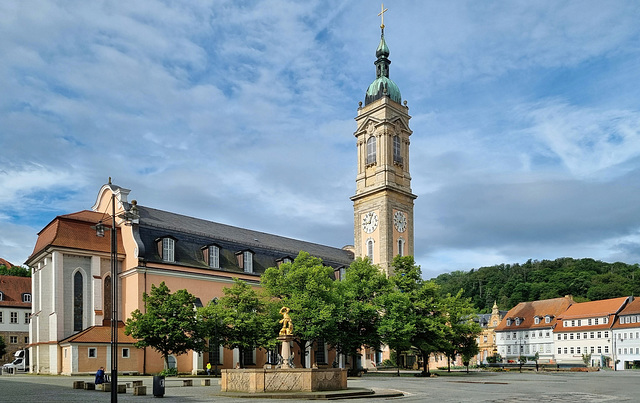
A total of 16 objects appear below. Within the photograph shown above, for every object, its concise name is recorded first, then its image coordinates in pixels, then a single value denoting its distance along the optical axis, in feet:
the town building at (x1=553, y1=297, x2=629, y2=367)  296.30
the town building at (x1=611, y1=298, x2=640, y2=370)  282.56
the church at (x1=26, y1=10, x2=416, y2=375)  170.60
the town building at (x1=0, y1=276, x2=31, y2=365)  258.78
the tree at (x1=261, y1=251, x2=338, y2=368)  160.25
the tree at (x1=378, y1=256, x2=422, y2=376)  168.86
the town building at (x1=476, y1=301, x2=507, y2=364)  377.91
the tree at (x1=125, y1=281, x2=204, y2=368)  151.02
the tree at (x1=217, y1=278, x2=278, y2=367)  157.58
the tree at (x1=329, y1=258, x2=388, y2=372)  169.17
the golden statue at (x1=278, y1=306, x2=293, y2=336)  104.63
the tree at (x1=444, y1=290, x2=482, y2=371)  189.16
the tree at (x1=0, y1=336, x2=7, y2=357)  241.76
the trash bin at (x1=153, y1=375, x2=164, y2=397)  89.04
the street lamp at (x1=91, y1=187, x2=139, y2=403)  67.67
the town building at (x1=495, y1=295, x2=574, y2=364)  328.29
